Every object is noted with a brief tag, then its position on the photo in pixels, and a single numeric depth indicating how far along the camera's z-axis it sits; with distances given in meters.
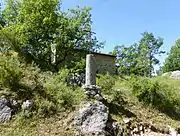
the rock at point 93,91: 8.01
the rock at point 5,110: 7.17
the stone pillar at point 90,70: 8.62
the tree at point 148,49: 26.68
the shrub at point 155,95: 9.41
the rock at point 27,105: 7.34
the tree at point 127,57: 25.98
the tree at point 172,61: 28.70
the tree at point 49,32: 9.91
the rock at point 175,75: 16.78
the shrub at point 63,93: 7.79
